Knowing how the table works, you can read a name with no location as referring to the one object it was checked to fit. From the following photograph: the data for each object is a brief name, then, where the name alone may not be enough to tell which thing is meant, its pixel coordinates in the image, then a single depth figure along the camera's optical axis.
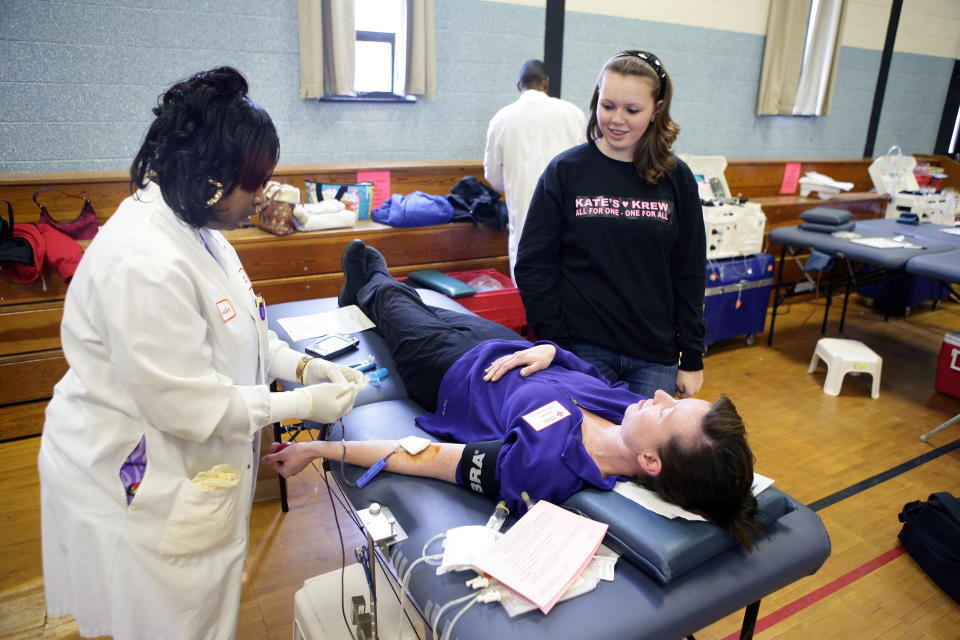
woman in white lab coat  0.97
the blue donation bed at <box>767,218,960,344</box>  2.99
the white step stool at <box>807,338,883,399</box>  3.22
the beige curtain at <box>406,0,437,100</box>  3.47
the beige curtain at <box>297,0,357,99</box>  3.25
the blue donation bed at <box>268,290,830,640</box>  1.01
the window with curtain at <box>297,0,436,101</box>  3.28
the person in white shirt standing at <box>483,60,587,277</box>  2.99
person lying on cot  1.21
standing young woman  1.54
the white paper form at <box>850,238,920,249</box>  3.34
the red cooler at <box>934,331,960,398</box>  3.15
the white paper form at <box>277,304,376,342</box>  2.16
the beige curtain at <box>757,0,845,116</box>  4.95
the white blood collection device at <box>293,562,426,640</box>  1.32
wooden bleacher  2.60
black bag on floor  1.89
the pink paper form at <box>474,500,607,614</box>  1.04
